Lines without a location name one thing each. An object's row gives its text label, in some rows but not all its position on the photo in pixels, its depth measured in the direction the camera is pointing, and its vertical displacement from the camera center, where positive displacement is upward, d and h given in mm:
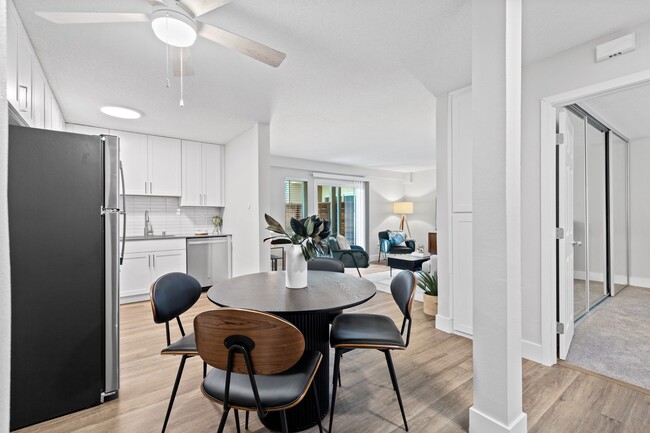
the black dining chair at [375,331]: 1661 -667
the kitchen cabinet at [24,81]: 1832 +993
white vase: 1872 -317
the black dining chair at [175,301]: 1605 -499
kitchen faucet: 4793 -120
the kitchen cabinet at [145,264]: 4199 -651
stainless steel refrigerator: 1774 -326
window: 6930 +436
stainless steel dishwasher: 4730 -647
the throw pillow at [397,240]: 7426 -553
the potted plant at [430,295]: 3541 -912
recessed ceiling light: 3531 +1268
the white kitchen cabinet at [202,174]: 4996 +736
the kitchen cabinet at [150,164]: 4477 +833
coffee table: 5148 -766
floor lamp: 8688 +266
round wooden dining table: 1536 -443
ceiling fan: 1606 +1089
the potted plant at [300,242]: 1847 -148
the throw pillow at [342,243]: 6055 -512
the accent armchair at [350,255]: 5824 -721
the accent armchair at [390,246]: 6922 -697
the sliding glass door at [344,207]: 7758 +290
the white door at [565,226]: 2482 -76
